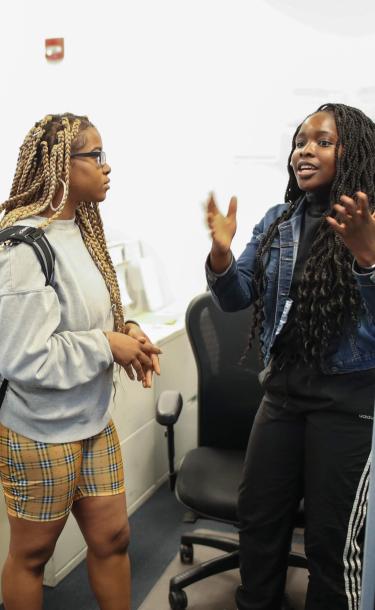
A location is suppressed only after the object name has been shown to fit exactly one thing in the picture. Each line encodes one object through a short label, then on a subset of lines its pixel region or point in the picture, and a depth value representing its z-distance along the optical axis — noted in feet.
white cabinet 7.06
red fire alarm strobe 8.73
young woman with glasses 4.37
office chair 6.68
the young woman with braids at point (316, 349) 4.58
